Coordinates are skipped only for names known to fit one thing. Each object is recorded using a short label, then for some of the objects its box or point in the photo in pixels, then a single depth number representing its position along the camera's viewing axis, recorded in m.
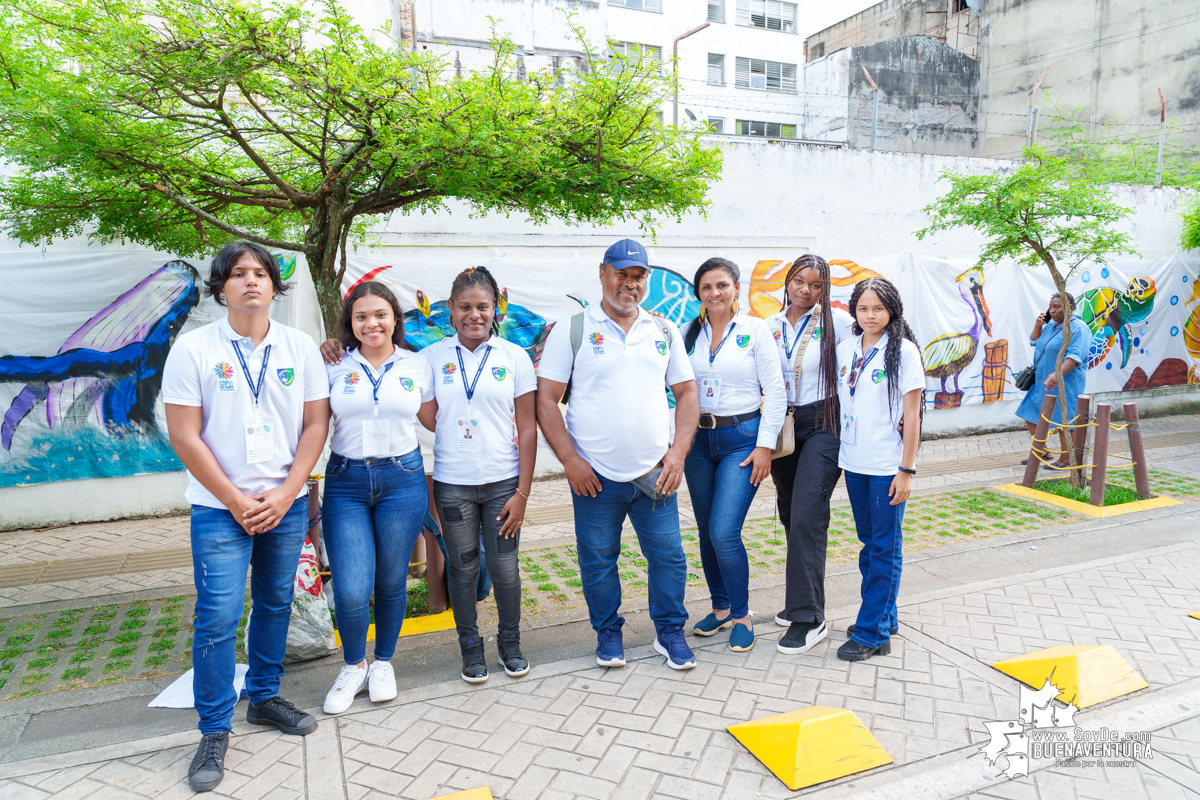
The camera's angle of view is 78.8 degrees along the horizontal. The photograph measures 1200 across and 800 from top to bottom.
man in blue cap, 3.53
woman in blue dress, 7.64
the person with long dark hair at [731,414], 3.81
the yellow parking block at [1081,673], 3.46
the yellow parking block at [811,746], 2.90
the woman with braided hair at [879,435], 3.72
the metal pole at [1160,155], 12.86
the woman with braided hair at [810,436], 3.96
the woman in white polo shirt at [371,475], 3.31
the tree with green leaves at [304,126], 3.35
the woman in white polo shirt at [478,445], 3.48
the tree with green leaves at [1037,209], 6.89
